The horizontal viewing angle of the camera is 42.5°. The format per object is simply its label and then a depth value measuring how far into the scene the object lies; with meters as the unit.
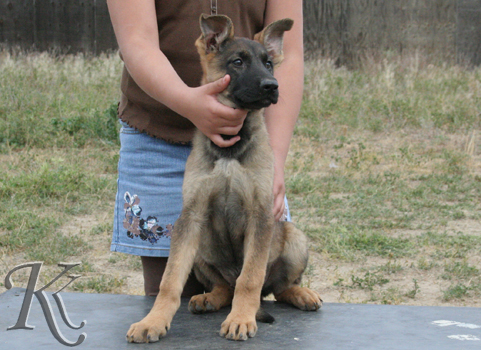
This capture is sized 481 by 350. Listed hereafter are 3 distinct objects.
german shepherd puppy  2.34
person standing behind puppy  2.76
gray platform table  2.16
